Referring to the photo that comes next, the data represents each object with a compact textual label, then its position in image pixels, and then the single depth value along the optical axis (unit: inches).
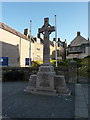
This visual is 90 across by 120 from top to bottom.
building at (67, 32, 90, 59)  1181.0
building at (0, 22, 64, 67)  743.2
